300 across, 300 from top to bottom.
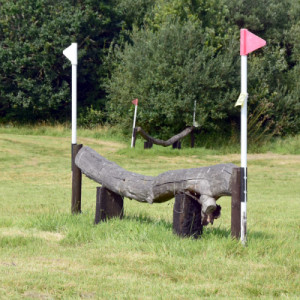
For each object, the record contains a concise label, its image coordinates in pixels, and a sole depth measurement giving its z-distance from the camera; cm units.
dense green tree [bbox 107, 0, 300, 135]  5641
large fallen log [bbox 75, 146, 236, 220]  1274
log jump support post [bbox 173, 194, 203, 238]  1333
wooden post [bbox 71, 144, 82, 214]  1800
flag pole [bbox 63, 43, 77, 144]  1853
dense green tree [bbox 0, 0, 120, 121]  6969
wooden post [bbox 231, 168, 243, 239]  1254
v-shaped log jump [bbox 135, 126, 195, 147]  4764
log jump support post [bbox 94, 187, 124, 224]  1589
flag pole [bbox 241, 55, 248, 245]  1262
